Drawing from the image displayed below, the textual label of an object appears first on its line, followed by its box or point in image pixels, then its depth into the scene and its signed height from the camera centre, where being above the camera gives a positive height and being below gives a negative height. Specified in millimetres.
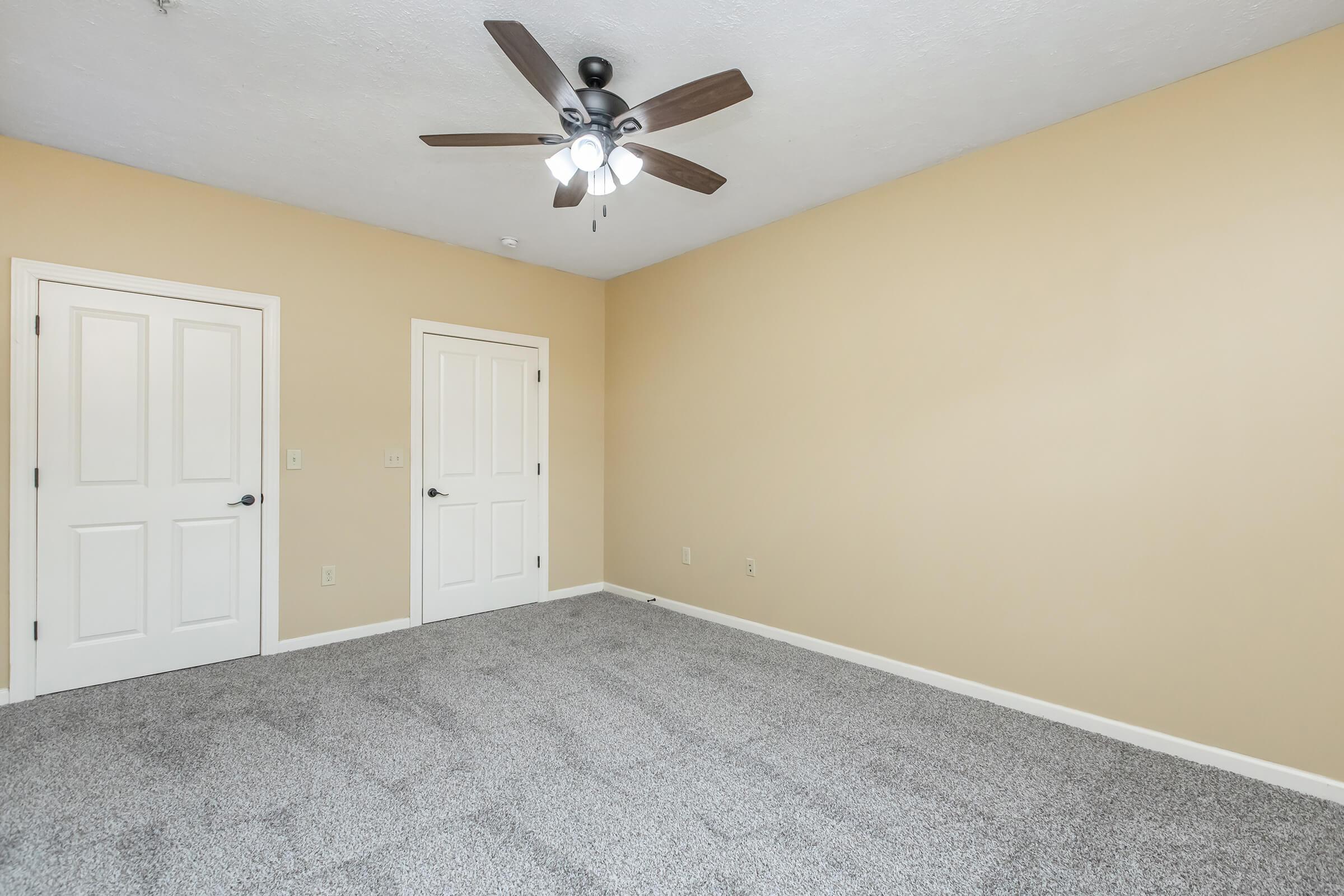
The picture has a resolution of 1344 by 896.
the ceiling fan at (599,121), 1794 +1114
